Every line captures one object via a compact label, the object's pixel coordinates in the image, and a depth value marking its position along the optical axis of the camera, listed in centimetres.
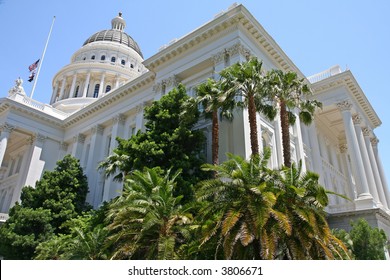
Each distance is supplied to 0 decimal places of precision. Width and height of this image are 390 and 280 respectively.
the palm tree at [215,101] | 1762
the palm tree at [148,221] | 1262
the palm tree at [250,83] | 1744
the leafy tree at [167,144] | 1897
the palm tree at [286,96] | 1699
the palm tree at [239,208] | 1002
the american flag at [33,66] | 4062
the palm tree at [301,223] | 1018
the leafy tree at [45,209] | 2152
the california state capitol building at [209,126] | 2267
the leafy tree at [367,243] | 1536
